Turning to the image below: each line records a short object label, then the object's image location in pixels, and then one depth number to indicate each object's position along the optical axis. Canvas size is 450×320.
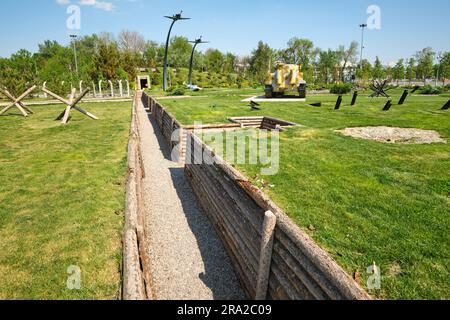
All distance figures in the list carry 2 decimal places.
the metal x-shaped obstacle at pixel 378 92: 28.42
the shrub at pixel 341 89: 36.19
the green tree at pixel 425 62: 68.62
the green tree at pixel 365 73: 66.23
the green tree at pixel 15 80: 34.91
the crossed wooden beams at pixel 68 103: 17.03
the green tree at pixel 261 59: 68.56
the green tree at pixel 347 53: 83.25
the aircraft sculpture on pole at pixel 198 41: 54.86
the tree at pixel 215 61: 88.06
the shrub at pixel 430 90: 32.91
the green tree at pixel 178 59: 87.62
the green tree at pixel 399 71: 68.75
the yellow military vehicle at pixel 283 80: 28.80
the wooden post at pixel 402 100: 19.95
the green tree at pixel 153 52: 98.62
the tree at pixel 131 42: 97.06
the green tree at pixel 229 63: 90.75
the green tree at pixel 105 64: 49.59
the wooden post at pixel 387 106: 17.56
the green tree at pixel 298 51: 84.37
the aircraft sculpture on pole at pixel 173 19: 45.58
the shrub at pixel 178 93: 35.91
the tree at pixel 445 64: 62.56
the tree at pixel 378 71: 68.57
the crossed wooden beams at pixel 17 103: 19.60
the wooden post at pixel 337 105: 18.54
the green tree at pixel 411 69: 70.56
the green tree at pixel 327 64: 71.44
